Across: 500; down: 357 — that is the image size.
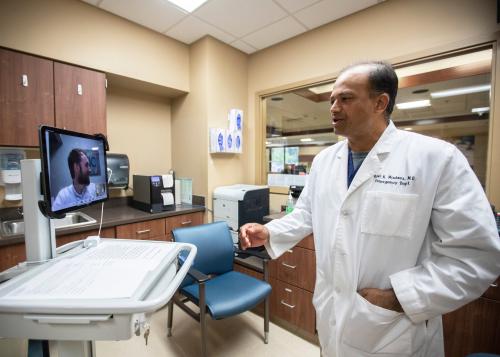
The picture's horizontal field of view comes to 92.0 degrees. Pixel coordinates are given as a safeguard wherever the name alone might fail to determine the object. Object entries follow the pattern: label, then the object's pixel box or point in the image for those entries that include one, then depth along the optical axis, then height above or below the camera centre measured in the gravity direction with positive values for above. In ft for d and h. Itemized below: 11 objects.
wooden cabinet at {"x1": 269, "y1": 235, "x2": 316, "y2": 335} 6.26 -3.26
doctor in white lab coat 2.60 -0.82
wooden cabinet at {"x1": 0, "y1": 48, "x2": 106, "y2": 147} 5.79 +1.86
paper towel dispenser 8.14 -0.09
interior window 5.87 +1.70
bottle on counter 7.91 -1.28
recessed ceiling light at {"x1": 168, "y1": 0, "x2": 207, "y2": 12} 6.89 +4.71
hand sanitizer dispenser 6.41 -0.13
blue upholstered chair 5.20 -2.94
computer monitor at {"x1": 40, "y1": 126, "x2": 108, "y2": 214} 2.64 -0.02
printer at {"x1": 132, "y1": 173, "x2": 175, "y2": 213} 7.68 -0.84
